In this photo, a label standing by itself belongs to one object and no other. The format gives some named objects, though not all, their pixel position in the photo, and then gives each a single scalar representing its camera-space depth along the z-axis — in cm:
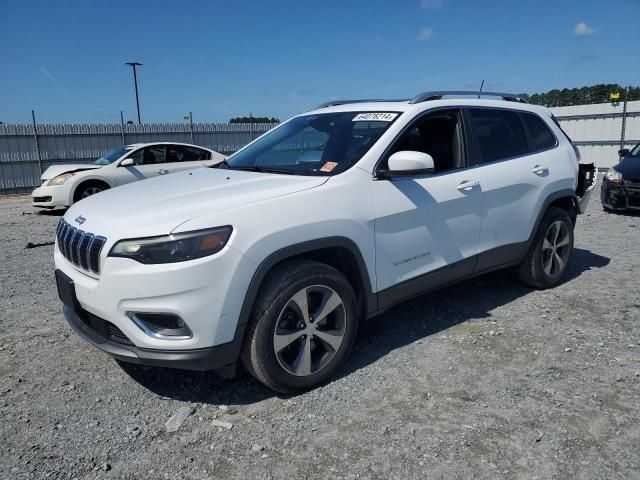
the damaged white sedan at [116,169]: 1105
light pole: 3512
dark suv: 895
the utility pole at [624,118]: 1695
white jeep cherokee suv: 276
